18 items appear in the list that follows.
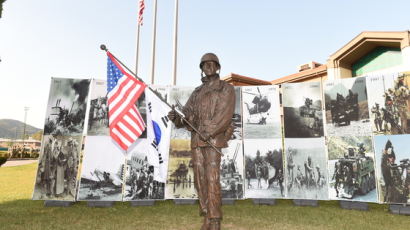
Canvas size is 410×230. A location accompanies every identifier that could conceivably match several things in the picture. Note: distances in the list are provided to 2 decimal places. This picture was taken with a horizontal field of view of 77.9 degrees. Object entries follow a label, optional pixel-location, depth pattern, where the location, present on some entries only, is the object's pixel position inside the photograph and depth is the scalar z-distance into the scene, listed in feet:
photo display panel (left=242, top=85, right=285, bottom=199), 26.96
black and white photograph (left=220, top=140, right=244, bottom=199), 26.78
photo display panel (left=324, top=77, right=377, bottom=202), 24.22
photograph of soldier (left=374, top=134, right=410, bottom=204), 22.58
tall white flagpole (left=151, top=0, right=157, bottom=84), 55.21
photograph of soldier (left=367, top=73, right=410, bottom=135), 23.51
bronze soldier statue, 13.50
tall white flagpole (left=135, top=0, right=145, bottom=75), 54.03
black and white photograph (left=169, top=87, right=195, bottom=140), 27.86
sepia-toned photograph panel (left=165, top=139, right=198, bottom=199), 26.35
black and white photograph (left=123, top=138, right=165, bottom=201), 25.67
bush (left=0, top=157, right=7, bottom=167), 29.73
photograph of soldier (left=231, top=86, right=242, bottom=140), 28.02
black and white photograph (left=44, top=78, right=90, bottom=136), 25.84
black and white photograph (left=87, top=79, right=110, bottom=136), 25.93
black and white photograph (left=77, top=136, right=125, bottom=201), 24.81
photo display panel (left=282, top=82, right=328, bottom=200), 25.81
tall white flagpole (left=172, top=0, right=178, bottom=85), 53.67
